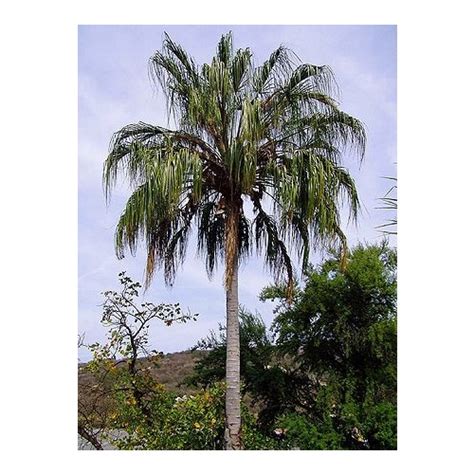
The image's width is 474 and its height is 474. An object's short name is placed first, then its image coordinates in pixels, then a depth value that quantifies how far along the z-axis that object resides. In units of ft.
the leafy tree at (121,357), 22.48
